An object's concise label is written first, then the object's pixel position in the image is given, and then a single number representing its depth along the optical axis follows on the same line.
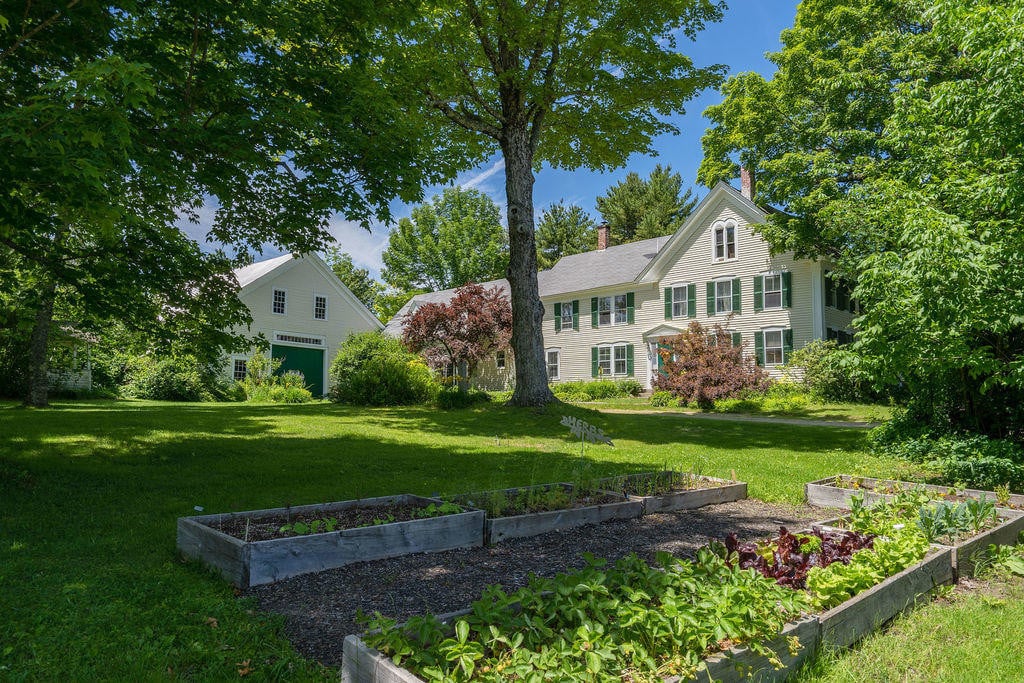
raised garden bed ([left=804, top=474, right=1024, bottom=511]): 6.04
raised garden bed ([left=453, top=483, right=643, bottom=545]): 5.34
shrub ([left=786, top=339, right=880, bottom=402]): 19.97
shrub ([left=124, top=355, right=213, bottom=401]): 23.36
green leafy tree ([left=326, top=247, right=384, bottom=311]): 53.75
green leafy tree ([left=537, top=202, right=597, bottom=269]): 48.53
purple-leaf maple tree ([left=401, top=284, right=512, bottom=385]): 27.16
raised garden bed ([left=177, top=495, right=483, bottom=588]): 4.19
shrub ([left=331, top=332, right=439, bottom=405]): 20.62
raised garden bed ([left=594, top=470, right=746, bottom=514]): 6.51
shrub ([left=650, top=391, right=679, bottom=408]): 22.33
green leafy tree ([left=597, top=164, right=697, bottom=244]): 44.94
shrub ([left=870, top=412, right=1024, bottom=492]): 6.92
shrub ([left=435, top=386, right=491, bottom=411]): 18.62
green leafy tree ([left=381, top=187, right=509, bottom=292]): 46.22
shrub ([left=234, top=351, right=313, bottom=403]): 23.81
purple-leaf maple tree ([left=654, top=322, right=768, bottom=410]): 20.73
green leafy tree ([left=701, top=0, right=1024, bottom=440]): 6.79
